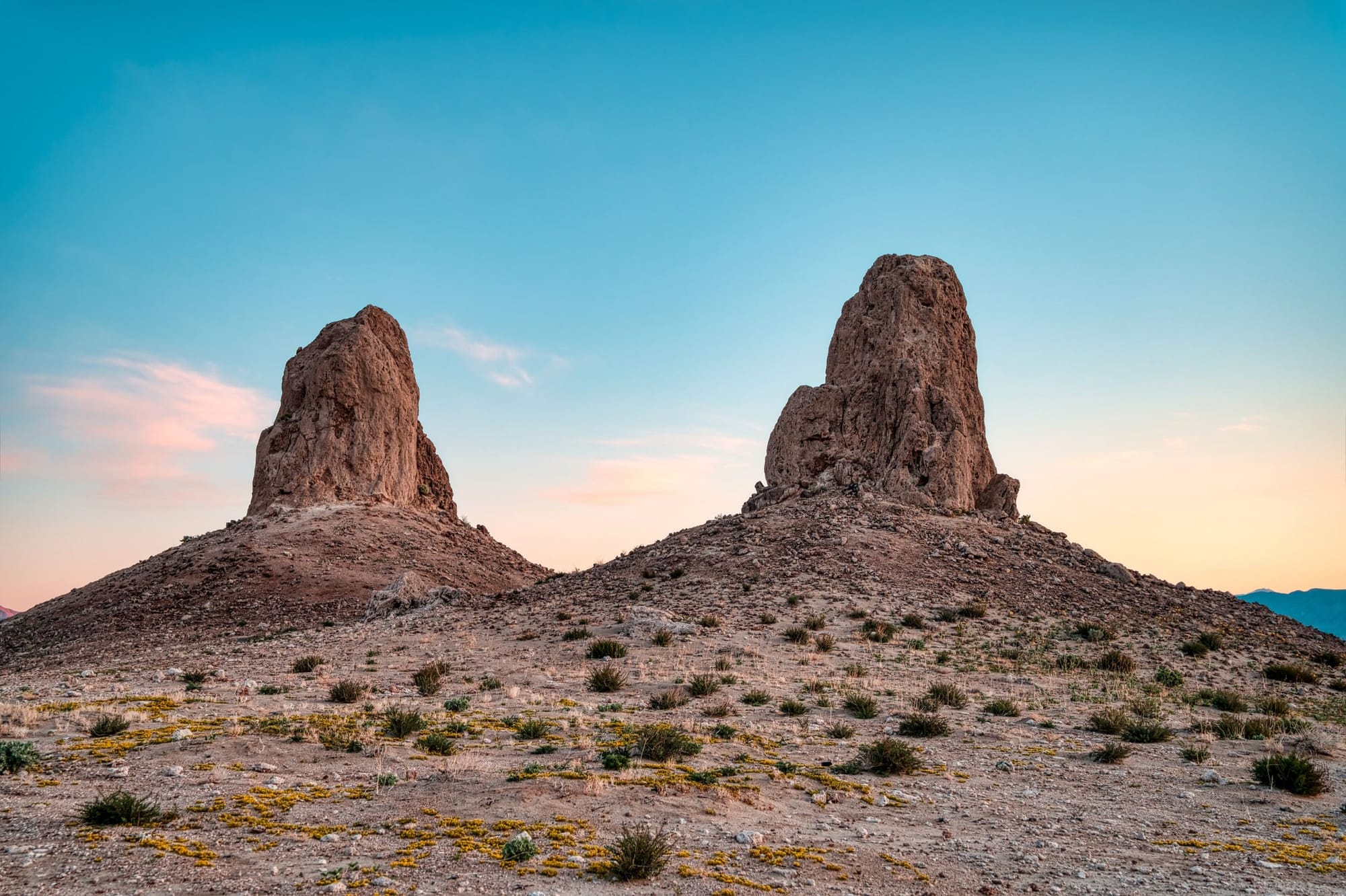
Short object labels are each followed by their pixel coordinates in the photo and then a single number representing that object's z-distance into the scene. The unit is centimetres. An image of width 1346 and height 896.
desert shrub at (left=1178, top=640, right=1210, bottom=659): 2373
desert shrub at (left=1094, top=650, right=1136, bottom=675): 2159
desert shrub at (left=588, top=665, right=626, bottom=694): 1720
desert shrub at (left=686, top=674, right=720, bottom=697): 1672
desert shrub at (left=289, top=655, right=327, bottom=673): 1984
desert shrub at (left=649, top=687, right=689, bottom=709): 1547
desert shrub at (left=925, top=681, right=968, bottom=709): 1636
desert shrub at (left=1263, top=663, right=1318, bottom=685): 2194
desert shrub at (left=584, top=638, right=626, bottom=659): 2100
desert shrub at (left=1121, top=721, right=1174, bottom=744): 1379
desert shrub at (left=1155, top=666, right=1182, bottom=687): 2009
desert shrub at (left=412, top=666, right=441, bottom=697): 1684
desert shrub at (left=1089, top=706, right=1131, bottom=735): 1427
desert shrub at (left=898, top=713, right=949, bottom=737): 1364
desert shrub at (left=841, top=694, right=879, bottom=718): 1515
